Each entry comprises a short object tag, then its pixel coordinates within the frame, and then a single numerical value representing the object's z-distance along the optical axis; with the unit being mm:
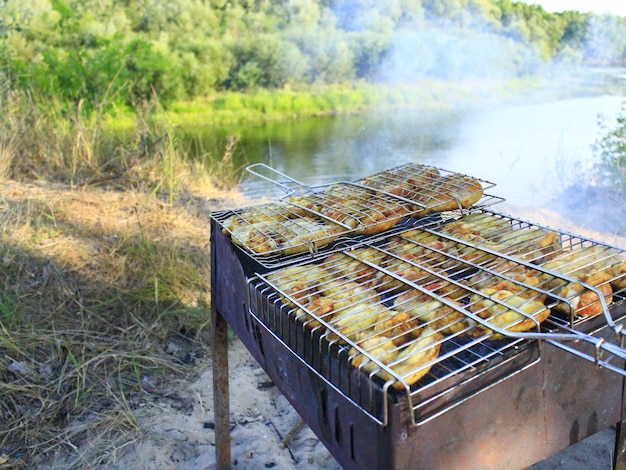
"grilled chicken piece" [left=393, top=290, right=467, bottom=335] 1403
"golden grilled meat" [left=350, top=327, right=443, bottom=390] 1178
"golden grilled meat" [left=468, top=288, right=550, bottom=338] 1339
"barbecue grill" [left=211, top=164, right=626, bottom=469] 1243
